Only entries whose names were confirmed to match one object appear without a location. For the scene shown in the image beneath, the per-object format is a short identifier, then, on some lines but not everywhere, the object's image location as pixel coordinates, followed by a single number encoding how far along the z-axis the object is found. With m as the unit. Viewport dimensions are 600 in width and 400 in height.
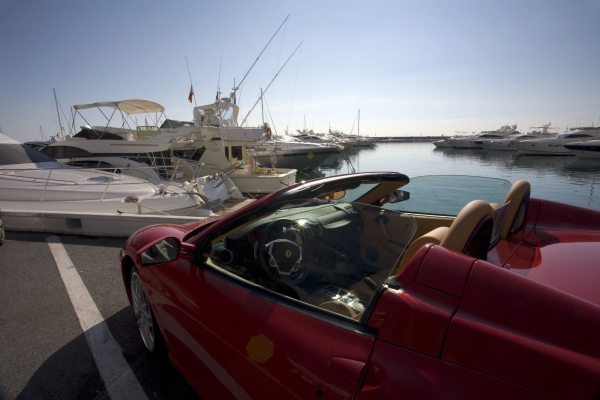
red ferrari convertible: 0.94
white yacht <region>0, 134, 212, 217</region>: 7.84
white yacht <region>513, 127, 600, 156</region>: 37.81
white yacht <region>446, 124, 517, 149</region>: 56.19
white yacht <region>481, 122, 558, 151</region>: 46.55
